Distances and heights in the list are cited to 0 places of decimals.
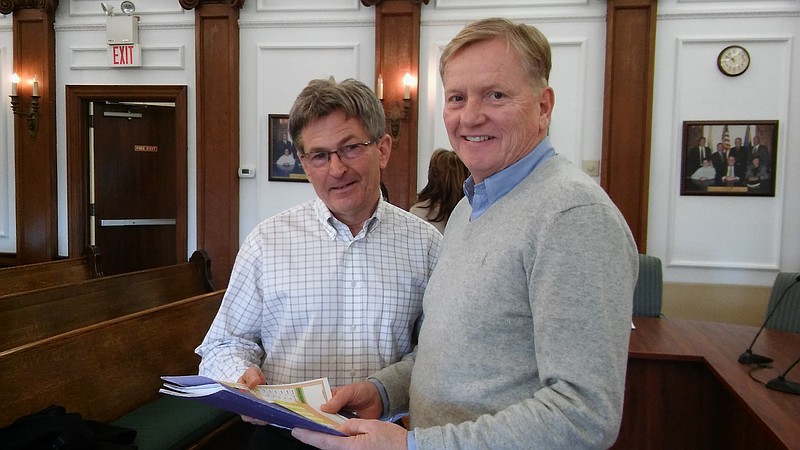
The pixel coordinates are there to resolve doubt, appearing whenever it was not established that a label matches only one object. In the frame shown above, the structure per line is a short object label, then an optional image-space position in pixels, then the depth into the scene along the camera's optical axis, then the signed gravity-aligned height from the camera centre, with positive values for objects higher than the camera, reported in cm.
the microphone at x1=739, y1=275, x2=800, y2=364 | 244 -70
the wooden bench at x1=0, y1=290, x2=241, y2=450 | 201 -77
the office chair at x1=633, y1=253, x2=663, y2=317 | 360 -64
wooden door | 575 -1
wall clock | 448 +106
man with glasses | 143 -23
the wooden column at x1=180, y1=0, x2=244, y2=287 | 511 +50
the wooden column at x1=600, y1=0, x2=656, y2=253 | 455 +69
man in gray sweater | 87 -16
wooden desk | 248 -89
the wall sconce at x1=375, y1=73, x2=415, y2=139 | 480 +68
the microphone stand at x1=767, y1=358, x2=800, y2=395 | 208 -70
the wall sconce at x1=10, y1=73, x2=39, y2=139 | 540 +70
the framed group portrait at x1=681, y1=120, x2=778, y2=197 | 448 +30
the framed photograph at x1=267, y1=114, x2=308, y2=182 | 513 +29
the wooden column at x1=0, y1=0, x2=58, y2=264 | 543 +37
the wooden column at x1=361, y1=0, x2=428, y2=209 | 482 +105
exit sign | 522 +118
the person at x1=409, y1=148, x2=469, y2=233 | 312 +0
